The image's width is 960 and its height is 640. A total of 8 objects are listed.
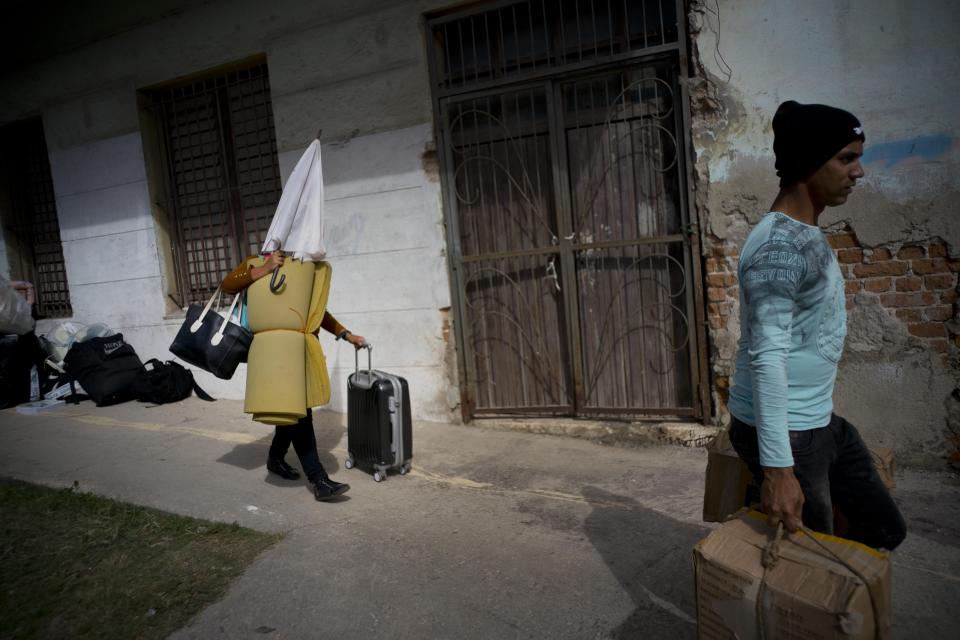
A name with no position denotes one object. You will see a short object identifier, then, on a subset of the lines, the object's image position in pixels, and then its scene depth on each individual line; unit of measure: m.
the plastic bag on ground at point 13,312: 6.55
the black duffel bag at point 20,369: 6.62
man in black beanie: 1.78
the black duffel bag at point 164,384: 6.31
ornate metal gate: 4.49
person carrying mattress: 3.60
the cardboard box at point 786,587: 1.50
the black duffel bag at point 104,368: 6.36
